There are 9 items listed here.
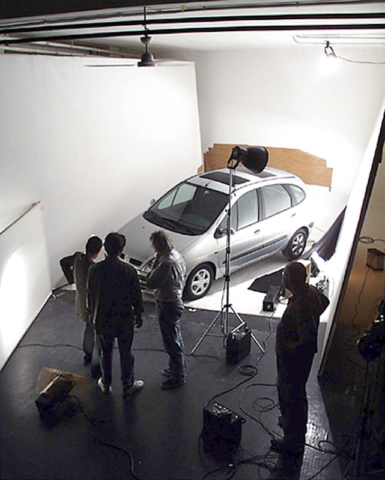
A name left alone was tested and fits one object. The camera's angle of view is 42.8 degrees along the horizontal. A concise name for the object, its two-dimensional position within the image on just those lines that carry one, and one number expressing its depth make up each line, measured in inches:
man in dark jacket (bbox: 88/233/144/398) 158.2
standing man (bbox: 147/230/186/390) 165.8
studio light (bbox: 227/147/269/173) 197.0
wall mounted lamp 275.3
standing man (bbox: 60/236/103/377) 171.9
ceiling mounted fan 165.9
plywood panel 316.8
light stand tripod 197.3
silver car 247.4
